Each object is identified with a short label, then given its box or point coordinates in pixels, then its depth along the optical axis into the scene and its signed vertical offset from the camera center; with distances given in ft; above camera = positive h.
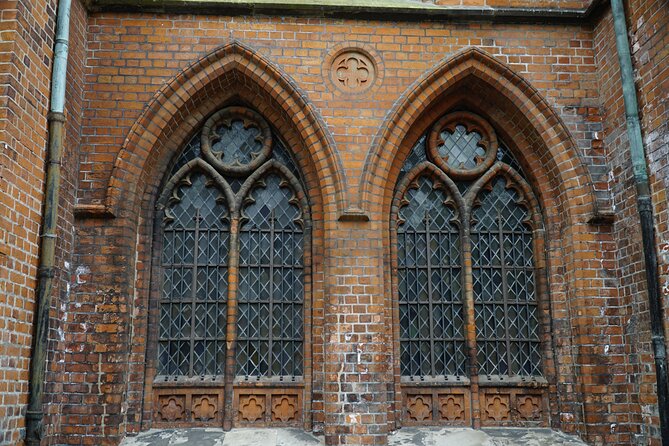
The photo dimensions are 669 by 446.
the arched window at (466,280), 25.31 +3.08
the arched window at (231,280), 24.72 +3.05
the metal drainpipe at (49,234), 19.76 +3.85
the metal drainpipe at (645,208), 21.12 +4.88
